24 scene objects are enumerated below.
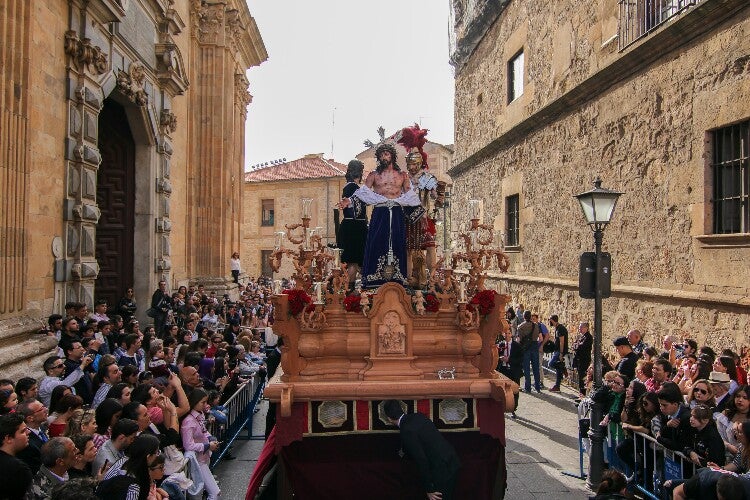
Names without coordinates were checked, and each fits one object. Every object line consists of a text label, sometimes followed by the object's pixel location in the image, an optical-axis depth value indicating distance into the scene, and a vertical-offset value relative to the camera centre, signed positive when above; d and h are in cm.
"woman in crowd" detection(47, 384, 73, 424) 512 -116
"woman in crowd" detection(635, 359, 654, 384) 773 -141
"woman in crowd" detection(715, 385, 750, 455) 559 -144
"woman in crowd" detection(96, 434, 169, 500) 428 -146
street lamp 702 -45
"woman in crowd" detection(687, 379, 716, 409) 602 -131
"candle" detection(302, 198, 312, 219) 624 +51
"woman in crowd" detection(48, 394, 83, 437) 497 -127
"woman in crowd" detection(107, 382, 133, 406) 559 -124
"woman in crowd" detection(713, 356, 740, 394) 721 -125
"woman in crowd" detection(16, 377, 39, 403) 519 -112
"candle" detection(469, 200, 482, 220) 750 +62
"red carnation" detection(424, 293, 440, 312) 611 -47
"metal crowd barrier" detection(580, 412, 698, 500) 563 -201
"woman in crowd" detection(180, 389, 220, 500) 597 -177
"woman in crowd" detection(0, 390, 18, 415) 470 -111
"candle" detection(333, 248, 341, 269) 717 +0
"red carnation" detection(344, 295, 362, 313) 598 -45
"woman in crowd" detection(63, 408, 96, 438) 477 -129
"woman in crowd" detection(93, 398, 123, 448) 504 -129
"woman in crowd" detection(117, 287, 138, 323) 1185 -98
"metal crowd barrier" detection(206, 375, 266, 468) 763 -221
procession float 579 -116
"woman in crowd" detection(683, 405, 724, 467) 526 -155
